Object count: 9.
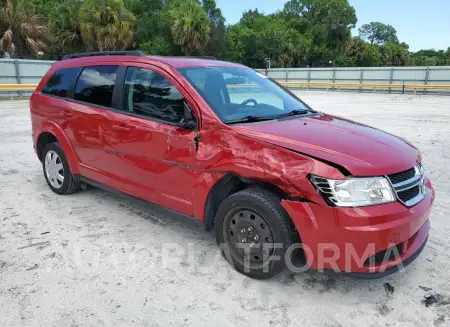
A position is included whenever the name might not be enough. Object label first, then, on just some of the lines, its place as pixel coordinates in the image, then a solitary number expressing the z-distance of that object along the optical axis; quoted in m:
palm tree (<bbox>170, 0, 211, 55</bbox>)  36.94
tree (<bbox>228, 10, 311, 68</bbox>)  48.47
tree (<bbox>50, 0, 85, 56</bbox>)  32.84
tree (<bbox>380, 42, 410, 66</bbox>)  83.50
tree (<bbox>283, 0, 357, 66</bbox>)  59.25
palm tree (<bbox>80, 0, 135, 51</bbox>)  31.36
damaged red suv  2.62
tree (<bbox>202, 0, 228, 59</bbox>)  40.81
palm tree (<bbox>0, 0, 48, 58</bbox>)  24.39
